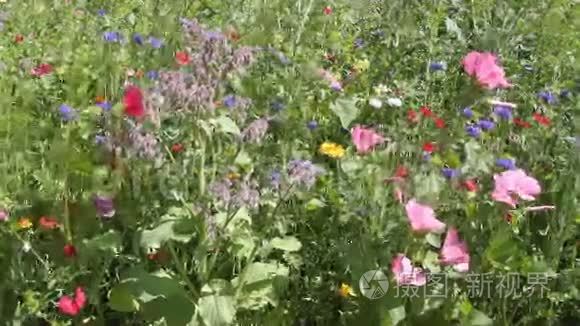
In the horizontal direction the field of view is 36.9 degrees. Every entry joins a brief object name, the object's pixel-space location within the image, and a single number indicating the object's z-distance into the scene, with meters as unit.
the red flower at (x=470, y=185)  2.21
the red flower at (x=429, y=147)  2.43
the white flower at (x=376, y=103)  2.78
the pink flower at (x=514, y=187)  2.10
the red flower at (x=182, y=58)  2.38
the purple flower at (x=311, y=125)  2.80
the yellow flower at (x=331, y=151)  2.72
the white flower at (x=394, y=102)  2.75
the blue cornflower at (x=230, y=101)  2.16
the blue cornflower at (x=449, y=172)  2.29
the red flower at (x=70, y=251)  2.19
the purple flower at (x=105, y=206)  2.24
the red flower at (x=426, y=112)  2.57
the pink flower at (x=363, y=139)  2.32
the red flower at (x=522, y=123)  2.75
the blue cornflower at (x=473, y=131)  2.62
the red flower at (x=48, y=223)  2.25
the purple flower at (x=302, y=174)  2.05
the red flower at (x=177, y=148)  2.21
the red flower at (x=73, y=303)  2.09
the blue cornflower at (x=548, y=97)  2.85
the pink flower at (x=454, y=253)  2.04
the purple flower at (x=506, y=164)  2.35
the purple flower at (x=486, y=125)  2.67
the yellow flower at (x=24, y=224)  2.26
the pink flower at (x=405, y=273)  1.99
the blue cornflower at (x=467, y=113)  2.51
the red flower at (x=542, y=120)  2.68
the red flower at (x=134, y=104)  1.94
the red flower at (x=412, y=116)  2.63
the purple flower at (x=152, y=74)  2.57
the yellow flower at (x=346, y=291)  2.30
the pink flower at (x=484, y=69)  2.08
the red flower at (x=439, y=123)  2.58
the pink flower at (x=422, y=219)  1.94
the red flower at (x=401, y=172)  2.19
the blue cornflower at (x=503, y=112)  2.69
